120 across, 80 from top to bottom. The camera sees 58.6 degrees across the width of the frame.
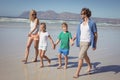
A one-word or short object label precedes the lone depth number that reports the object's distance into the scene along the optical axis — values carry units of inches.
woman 135.5
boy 124.6
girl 128.0
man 109.7
